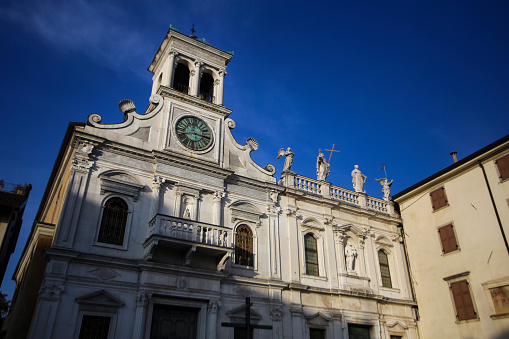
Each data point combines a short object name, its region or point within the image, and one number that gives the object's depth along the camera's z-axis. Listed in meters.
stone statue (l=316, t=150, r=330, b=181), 25.11
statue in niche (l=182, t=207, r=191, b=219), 18.62
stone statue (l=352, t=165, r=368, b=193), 26.39
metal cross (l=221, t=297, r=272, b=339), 11.79
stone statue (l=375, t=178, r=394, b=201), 27.48
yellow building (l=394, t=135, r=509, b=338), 19.89
